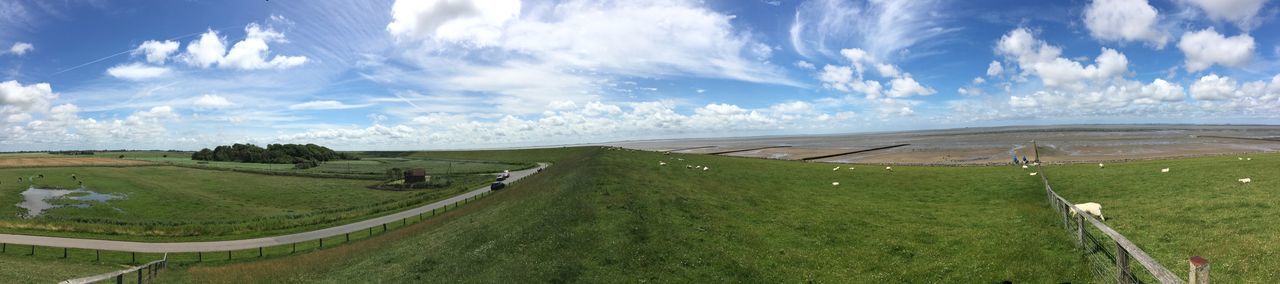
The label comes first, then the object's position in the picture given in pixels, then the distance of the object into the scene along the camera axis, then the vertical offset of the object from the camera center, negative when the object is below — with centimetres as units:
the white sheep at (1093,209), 1941 -339
